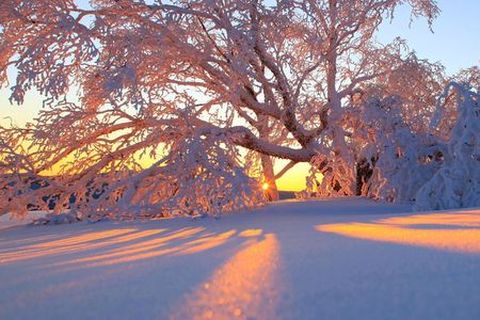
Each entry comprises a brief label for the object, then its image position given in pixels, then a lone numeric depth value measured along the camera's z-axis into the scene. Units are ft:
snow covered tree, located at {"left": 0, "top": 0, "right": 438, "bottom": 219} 24.00
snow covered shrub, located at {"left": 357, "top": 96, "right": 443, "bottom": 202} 24.59
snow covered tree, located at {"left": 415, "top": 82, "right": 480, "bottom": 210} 20.92
